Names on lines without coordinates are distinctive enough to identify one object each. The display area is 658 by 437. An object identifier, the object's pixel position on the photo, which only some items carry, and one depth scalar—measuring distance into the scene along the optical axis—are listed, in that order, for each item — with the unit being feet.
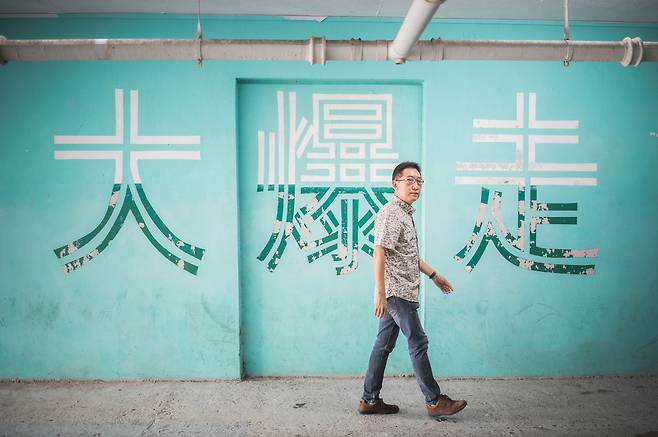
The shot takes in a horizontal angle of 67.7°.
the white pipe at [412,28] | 8.21
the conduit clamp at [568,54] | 10.33
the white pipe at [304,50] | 10.17
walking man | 10.93
